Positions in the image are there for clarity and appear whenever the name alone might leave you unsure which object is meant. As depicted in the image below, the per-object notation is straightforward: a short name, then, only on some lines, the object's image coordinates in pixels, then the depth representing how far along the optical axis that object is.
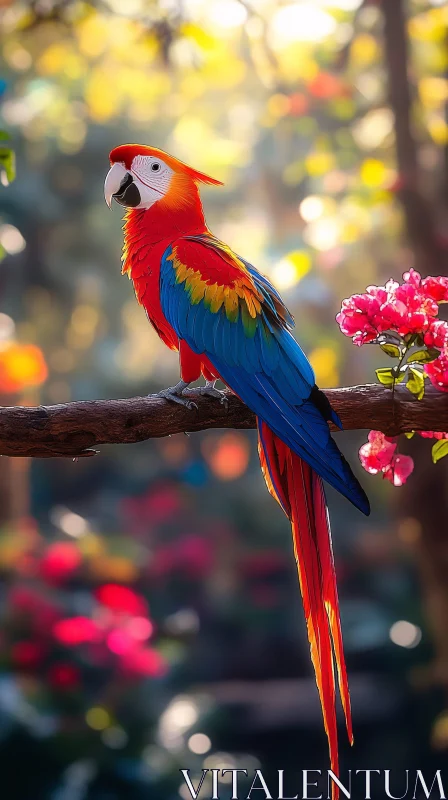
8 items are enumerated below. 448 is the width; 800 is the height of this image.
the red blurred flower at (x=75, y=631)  6.64
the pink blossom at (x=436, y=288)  5.36
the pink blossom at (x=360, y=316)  5.35
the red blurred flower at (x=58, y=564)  7.05
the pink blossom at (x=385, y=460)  5.43
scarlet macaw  5.40
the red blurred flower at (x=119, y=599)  6.89
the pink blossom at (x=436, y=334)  5.35
